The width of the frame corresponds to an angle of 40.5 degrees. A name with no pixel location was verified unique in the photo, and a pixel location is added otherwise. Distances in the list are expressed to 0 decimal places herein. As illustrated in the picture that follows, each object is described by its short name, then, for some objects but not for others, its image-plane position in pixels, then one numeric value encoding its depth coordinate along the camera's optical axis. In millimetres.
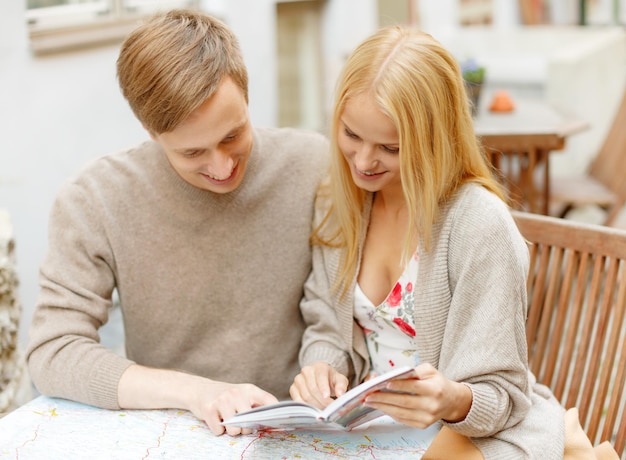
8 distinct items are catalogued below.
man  1701
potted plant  4512
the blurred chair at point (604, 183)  4293
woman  1594
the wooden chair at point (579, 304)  1884
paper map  1517
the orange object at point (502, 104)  4738
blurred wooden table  4125
